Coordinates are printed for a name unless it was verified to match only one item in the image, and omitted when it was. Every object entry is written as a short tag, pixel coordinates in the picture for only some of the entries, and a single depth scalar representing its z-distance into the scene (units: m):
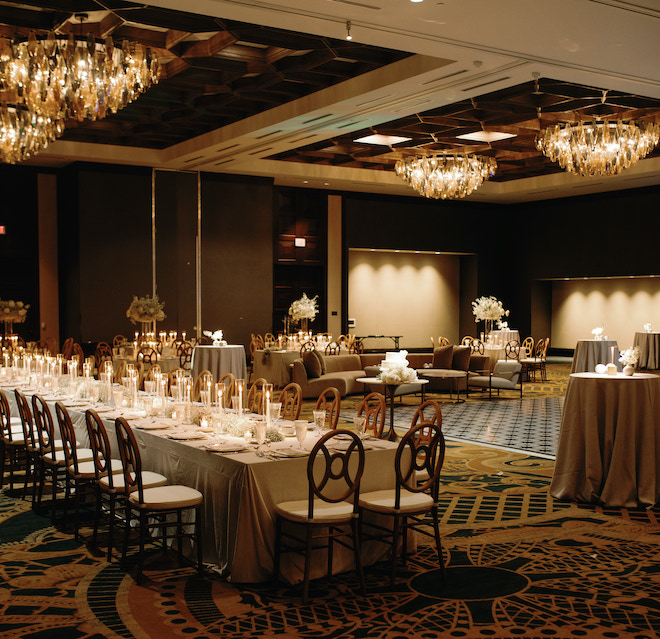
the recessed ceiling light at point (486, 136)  14.07
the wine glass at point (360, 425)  5.24
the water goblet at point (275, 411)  5.42
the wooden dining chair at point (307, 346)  14.60
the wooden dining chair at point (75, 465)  5.66
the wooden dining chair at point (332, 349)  15.28
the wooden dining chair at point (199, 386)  7.59
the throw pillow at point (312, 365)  13.59
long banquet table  4.63
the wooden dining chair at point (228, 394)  6.64
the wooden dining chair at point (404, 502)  4.66
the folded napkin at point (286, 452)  4.80
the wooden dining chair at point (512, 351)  15.42
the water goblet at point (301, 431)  5.00
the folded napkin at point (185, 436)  5.39
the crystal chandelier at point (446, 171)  13.90
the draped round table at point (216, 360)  12.95
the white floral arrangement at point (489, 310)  17.47
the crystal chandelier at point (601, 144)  10.88
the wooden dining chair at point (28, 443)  6.55
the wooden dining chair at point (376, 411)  5.81
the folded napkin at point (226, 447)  4.91
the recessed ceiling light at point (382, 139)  14.33
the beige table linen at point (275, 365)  14.89
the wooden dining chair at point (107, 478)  5.18
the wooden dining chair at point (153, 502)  4.75
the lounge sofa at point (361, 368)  13.55
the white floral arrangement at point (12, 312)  14.14
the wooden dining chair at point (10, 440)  7.01
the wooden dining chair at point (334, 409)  6.14
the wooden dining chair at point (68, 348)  14.32
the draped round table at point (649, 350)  17.92
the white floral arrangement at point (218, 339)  13.02
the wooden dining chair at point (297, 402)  6.49
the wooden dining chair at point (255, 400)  6.97
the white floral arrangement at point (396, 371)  8.95
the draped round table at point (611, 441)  6.48
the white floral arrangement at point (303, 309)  17.00
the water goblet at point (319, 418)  5.40
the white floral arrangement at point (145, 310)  14.14
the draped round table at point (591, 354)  15.31
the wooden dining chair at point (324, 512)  4.45
